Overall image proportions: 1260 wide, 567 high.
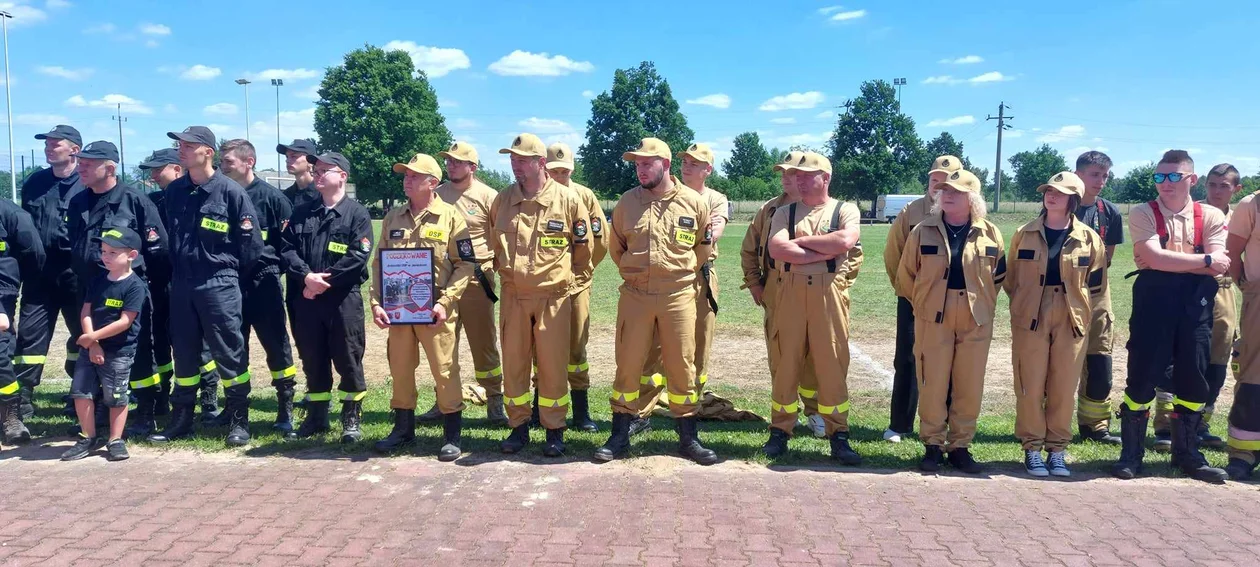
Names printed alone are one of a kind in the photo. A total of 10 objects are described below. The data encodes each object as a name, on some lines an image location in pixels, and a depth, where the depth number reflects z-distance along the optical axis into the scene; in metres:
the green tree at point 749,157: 106.31
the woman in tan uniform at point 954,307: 5.33
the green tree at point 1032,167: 95.31
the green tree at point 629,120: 75.56
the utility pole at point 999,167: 55.79
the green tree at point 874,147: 75.94
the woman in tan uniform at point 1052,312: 5.33
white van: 67.38
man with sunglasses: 5.45
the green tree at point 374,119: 60.28
